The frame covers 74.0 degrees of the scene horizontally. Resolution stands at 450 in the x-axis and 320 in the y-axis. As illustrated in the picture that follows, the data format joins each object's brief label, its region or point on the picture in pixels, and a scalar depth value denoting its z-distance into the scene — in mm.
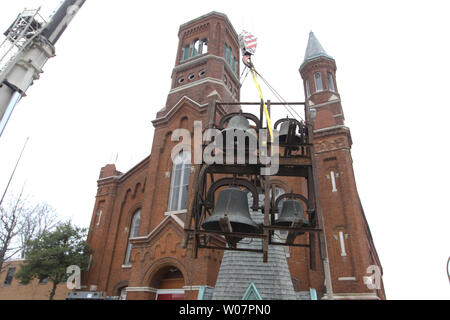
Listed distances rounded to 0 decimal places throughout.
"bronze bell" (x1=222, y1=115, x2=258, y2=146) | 5205
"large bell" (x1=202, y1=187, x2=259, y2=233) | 4730
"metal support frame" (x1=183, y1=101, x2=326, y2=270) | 4566
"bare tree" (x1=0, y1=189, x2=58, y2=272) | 24531
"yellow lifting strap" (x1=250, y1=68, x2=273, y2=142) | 5203
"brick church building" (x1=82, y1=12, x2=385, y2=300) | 11475
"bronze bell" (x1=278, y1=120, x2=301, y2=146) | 5684
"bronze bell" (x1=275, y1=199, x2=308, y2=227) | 5285
